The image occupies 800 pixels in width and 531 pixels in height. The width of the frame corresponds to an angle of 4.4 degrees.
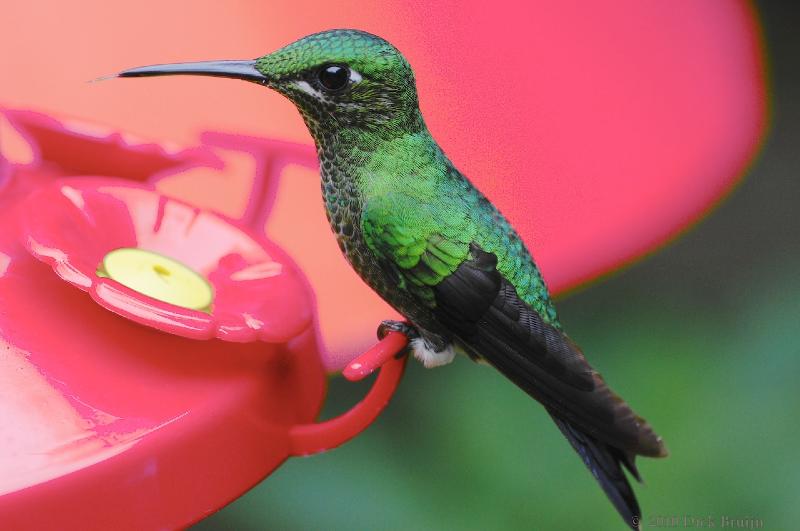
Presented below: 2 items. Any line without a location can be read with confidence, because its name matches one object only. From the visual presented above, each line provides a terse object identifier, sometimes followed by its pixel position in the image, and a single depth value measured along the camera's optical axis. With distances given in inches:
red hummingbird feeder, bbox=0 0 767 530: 74.2
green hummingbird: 75.3
